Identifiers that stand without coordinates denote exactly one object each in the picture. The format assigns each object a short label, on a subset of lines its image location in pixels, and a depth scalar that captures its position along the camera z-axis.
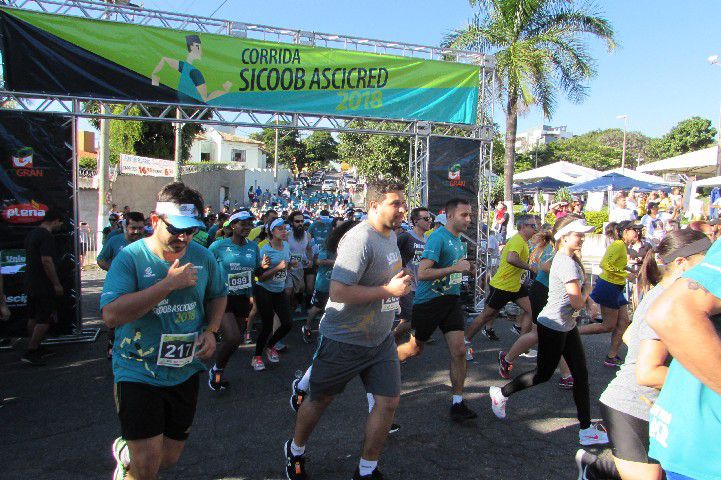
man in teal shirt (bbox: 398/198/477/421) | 4.63
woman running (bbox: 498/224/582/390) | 5.46
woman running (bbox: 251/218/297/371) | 5.93
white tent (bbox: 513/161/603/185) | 22.52
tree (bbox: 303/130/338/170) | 78.79
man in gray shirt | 3.28
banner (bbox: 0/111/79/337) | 7.00
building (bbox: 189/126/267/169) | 64.62
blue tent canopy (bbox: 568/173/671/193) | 17.53
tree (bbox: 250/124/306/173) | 73.93
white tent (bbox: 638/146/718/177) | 20.56
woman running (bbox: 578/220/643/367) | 6.27
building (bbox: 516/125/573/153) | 109.15
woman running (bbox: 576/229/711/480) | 2.47
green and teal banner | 6.98
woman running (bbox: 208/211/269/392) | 5.80
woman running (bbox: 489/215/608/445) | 4.12
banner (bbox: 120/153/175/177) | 22.89
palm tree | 15.71
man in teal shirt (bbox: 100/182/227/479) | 2.59
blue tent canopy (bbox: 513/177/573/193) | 22.22
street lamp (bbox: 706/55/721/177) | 19.37
